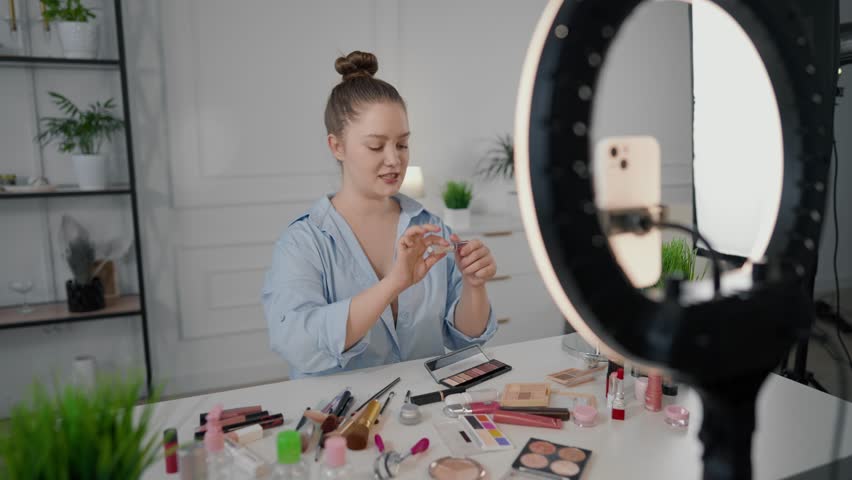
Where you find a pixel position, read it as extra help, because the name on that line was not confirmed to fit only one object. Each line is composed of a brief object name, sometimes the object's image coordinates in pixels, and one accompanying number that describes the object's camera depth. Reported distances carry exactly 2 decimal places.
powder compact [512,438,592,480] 0.81
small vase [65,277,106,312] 2.38
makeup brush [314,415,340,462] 0.90
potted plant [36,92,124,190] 2.33
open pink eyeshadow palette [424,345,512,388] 1.12
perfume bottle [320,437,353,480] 0.74
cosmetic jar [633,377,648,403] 1.05
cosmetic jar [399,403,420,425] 0.95
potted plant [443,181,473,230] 2.91
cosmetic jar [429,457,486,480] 0.79
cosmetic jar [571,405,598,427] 0.95
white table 0.84
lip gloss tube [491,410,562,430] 0.95
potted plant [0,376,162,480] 0.50
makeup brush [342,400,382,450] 0.86
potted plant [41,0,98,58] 2.28
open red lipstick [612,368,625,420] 0.98
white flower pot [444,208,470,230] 2.91
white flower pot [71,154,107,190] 2.35
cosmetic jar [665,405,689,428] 0.95
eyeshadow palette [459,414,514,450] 0.88
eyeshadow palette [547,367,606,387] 1.13
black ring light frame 0.33
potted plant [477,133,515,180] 3.28
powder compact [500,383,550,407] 1.00
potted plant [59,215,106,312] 2.38
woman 1.17
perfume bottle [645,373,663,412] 1.01
